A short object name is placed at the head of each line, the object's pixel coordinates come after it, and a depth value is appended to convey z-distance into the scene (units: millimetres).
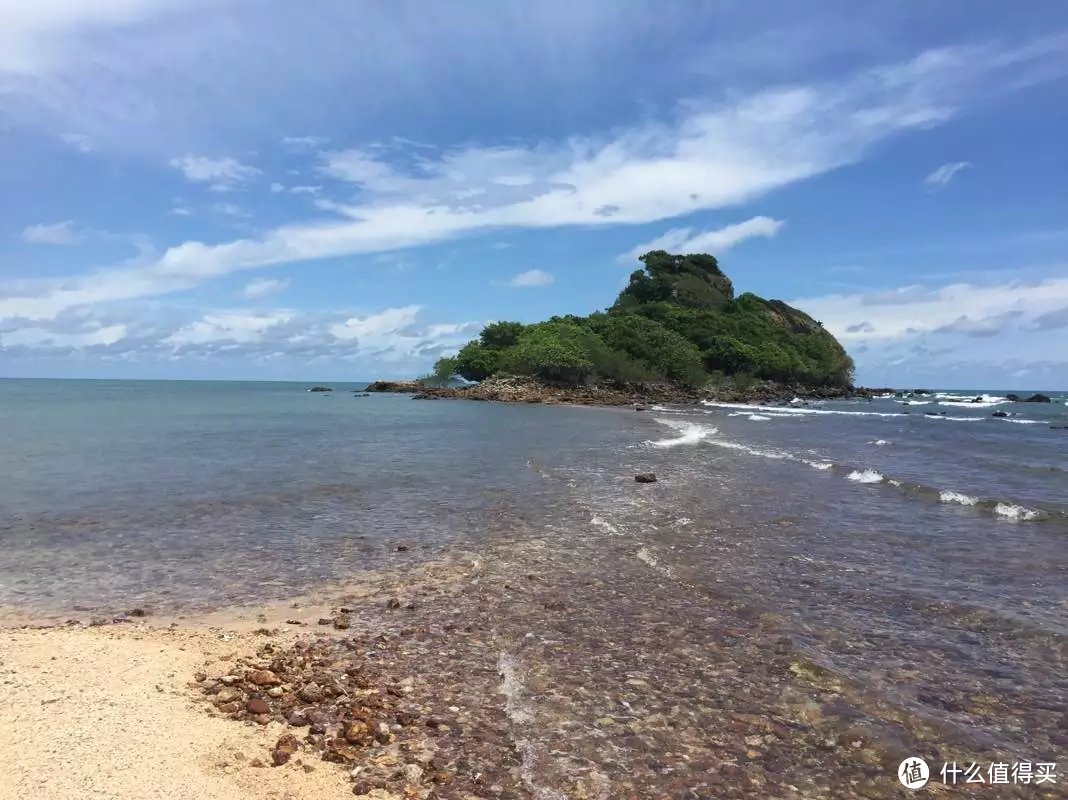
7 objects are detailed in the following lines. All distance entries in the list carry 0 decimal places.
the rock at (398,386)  130612
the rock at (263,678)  7242
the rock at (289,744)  5883
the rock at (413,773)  5592
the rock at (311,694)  6926
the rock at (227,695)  6836
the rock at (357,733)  6105
